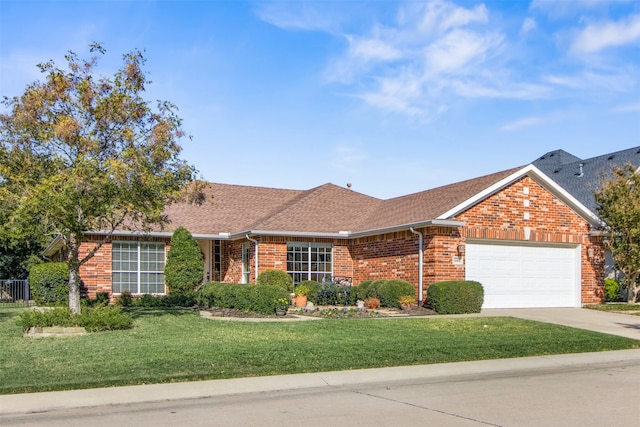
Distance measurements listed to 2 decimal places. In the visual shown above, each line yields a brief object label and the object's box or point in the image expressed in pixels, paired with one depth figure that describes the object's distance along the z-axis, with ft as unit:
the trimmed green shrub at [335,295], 71.51
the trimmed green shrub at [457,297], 60.23
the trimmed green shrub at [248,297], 58.54
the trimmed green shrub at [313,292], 71.51
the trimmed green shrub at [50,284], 72.08
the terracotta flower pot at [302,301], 70.61
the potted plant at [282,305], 58.59
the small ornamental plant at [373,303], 65.37
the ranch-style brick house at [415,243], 66.49
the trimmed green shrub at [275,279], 69.75
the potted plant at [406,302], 63.26
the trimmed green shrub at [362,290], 69.62
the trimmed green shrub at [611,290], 74.74
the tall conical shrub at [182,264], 75.20
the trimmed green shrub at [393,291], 64.08
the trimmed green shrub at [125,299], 74.23
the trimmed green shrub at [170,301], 73.41
